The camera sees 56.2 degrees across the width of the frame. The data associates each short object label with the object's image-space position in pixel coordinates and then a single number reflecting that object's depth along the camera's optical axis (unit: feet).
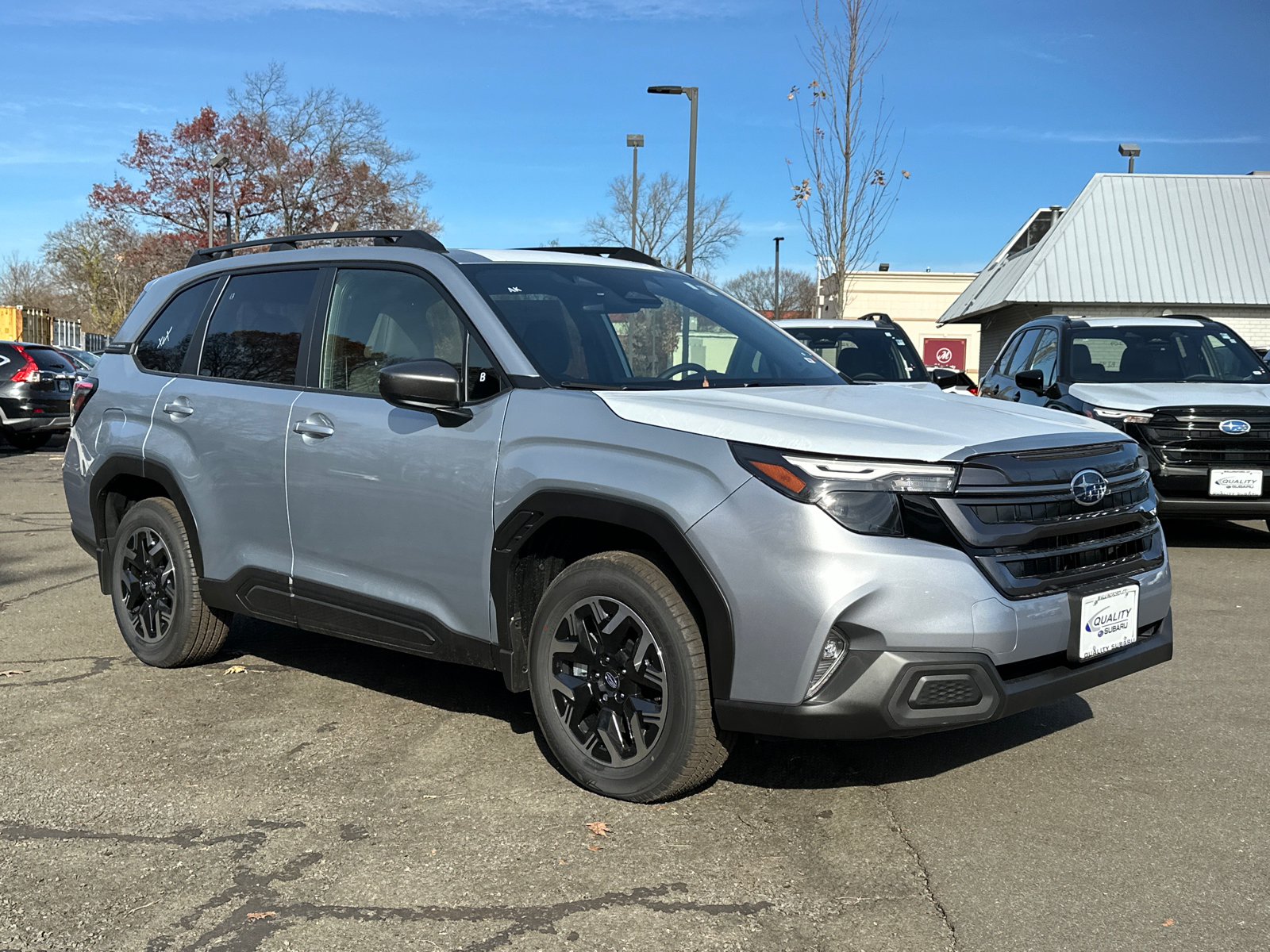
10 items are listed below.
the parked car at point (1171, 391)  28.50
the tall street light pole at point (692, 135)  64.90
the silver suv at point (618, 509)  11.12
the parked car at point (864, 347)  34.45
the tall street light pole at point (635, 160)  106.11
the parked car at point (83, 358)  67.71
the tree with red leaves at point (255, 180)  142.10
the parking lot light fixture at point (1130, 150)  142.20
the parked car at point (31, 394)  59.47
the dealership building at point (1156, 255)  87.56
